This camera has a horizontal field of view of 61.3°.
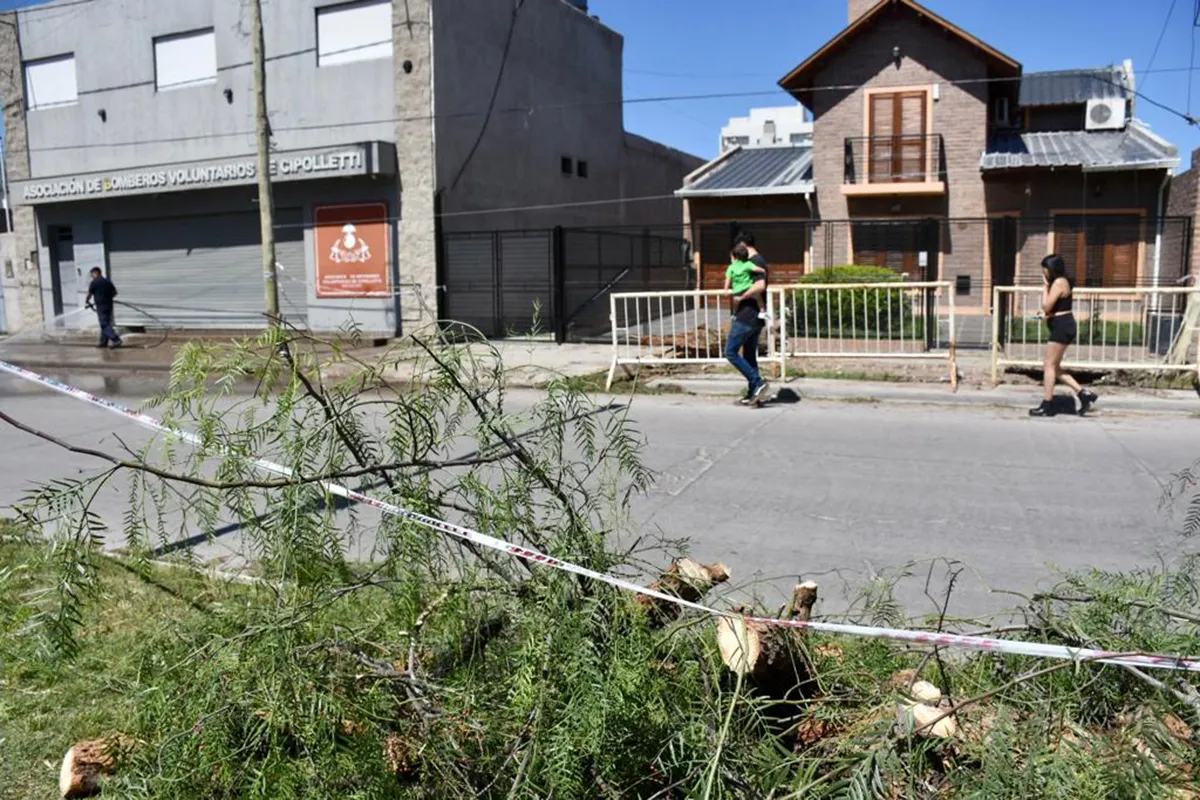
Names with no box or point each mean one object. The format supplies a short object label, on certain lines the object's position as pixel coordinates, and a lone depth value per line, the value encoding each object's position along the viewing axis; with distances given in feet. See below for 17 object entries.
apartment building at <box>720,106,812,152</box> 163.60
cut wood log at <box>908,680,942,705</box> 9.43
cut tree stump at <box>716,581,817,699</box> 9.44
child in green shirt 37.78
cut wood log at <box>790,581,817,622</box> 11.15
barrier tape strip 8.26
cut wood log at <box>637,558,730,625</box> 10.62
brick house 78.48
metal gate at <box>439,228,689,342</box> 70.28
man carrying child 37.47
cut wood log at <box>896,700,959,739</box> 8.52
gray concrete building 70.33
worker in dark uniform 71.56
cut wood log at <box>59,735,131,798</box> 10.30
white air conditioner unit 82.64
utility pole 57.21
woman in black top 34.06
